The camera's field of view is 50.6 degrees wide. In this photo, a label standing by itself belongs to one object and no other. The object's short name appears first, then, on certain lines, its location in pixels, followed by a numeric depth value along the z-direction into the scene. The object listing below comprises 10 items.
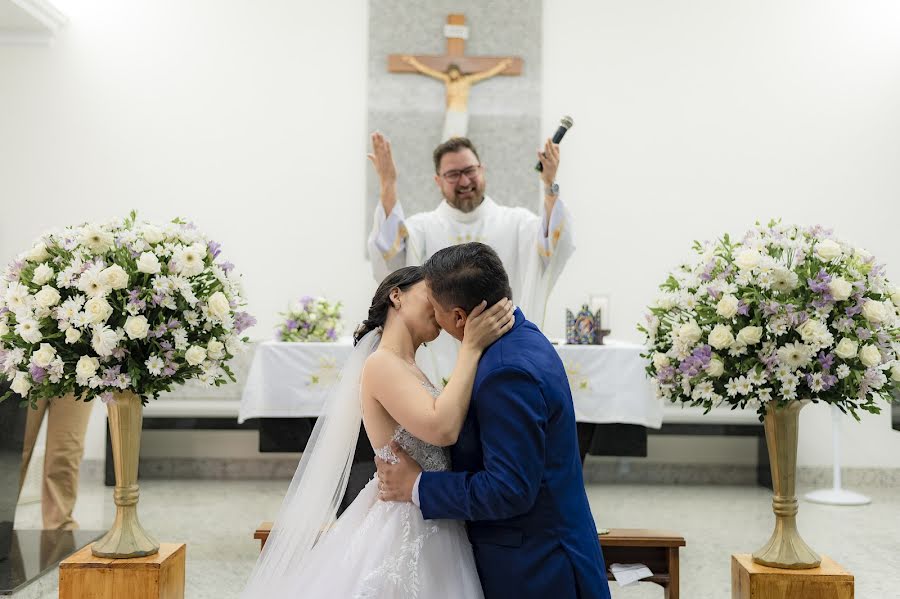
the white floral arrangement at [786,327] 2.84
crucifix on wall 7.31
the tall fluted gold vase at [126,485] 2.97
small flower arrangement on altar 5.94
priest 4.30
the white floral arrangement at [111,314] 2.86
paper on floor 3.61
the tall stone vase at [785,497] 2.95
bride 2.17
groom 2.03
